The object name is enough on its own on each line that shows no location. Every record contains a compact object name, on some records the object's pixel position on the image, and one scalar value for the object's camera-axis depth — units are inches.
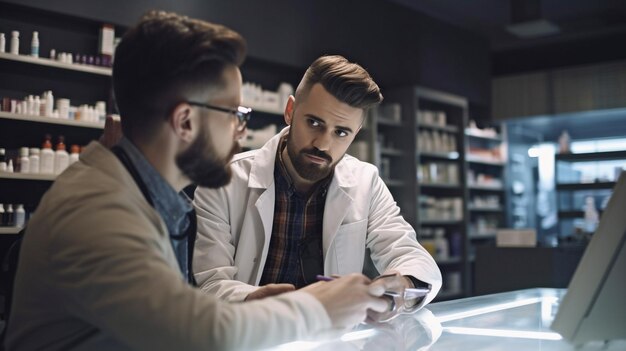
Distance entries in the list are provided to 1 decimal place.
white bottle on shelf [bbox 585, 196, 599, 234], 277.1
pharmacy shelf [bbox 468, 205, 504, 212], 304.1
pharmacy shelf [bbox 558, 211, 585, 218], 277.9
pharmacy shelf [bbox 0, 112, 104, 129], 150.1
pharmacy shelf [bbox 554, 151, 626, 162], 260.4
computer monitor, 44.0
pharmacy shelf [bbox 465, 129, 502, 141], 308.0
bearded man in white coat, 75.6
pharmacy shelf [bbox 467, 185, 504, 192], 303.1
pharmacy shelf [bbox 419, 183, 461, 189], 267.3
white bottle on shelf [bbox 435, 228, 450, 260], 271.6
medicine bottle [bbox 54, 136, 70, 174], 158.9
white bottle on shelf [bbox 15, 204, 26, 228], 153.1
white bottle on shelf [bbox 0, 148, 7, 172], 150.6
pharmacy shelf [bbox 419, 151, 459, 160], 269.0
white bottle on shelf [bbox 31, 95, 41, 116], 156.5
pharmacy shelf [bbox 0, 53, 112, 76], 152.5
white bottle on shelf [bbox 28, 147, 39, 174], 154.9
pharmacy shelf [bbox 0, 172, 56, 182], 150.4
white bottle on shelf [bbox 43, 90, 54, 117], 157.8
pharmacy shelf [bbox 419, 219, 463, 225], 266.4
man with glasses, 34.4
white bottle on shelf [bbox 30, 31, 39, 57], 158.7
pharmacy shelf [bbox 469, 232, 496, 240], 301.3
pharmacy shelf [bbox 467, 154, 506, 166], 303.8
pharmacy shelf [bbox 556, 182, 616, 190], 267.3
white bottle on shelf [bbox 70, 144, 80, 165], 161.3
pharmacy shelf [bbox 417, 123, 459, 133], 265.0
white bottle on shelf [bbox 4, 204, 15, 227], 151.5
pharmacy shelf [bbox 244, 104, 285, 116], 197.2
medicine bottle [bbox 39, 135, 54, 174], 156.8
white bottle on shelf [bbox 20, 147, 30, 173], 153.8
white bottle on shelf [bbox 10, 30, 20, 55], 155.3
